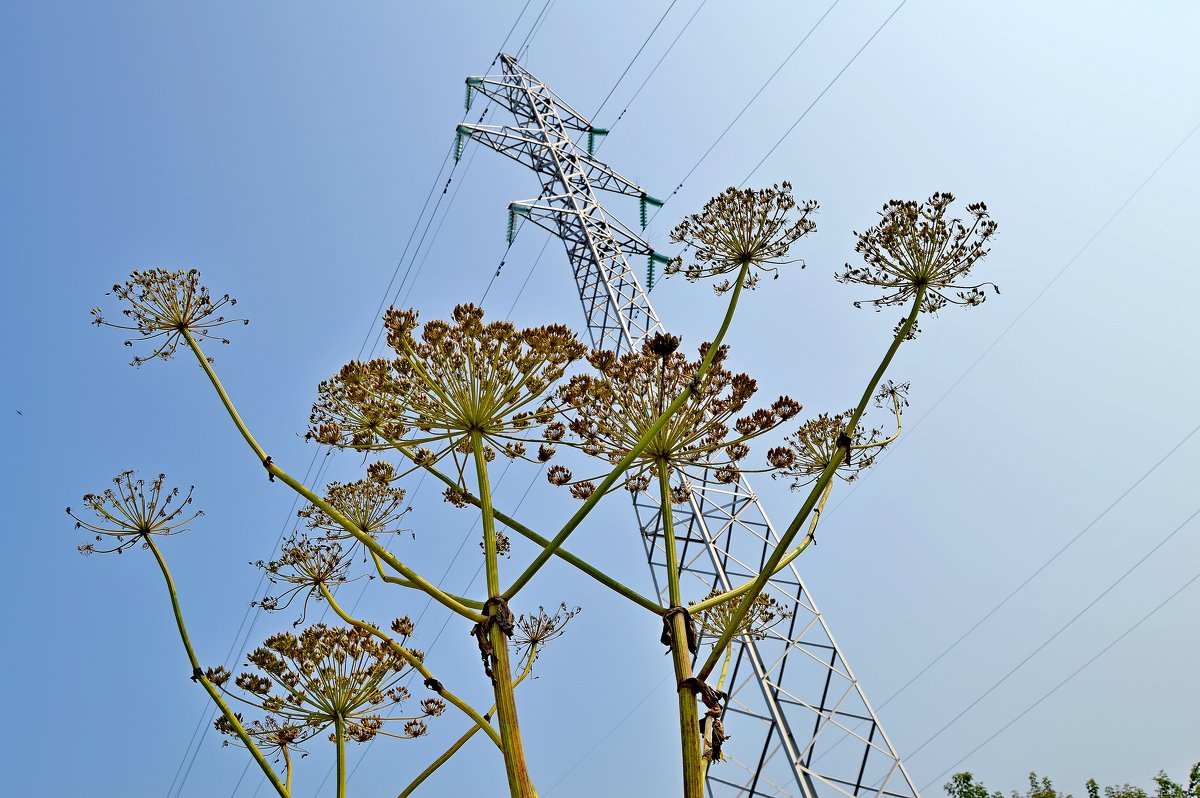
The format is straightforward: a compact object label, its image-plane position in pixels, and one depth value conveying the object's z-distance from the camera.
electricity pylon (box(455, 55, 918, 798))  11.91
